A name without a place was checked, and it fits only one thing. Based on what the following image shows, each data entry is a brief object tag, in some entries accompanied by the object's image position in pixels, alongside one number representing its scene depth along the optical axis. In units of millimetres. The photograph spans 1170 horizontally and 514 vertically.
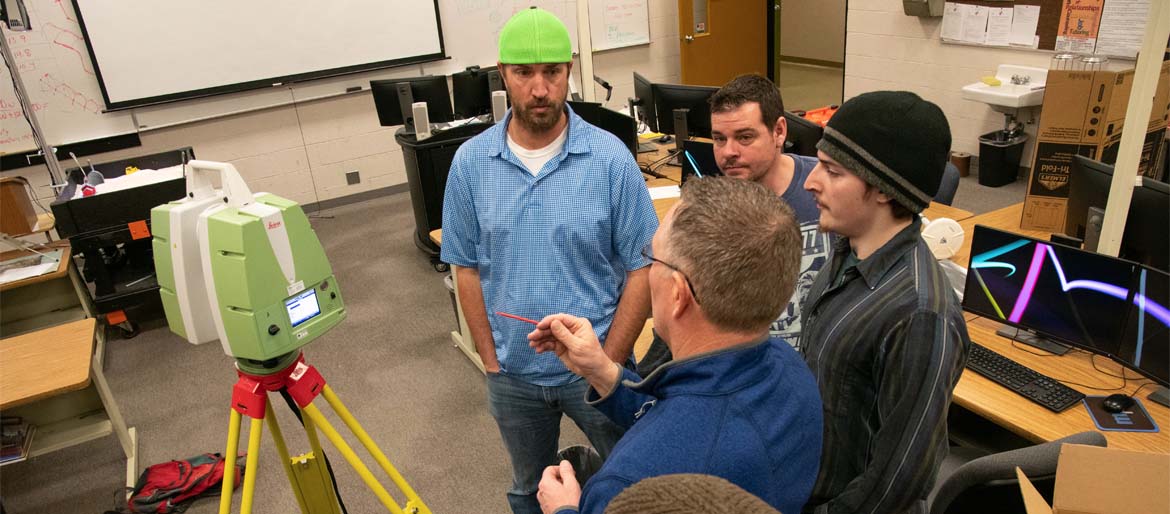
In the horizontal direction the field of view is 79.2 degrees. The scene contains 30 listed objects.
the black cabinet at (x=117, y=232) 3978
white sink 5117
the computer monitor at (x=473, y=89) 5016
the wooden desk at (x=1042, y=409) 1897
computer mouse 1979
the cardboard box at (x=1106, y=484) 1221
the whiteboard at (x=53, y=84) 4988
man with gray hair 967
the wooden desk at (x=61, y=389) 2559
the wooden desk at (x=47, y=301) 3852
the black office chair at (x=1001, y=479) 1583
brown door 7414
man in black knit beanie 1243
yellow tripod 1728
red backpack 2848
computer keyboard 2041
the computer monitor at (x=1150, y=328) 1959
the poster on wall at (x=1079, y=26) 4852
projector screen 5242
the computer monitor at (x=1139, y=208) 2182
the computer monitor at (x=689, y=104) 3947
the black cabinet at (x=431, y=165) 4699
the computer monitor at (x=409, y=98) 4816
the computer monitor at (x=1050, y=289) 2104
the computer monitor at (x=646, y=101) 4386
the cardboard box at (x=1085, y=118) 3678
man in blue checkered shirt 1814
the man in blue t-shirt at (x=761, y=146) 2049
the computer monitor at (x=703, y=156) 3146
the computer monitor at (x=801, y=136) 3118
